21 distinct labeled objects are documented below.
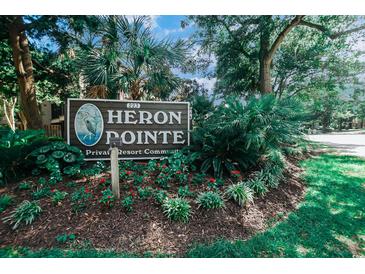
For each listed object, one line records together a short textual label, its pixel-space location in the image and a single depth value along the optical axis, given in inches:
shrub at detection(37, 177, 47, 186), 130.0
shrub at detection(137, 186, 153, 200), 117.8
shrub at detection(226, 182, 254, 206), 119.3
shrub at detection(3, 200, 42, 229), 99.0
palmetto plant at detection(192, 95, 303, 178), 135.8
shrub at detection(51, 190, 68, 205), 111.0
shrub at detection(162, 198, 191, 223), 104.5
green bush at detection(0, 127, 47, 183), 131.3
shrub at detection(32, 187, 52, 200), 116.0
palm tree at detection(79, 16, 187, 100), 198.5
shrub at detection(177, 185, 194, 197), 121.2
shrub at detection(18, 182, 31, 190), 124.8
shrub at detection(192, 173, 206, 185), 137.8
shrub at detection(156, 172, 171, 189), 130.9
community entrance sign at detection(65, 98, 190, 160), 156.8
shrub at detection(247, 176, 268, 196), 131.4
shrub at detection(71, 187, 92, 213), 107.5
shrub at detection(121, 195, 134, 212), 107.9
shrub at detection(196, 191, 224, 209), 112.1
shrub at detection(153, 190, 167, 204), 113.5
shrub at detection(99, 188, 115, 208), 105.7
